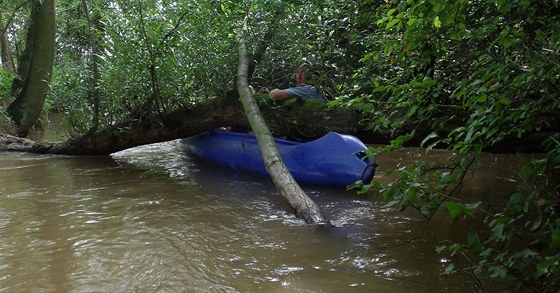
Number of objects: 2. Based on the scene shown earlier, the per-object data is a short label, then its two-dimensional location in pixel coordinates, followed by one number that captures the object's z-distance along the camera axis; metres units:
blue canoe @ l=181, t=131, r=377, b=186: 5.16
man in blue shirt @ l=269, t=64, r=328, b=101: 6.19
